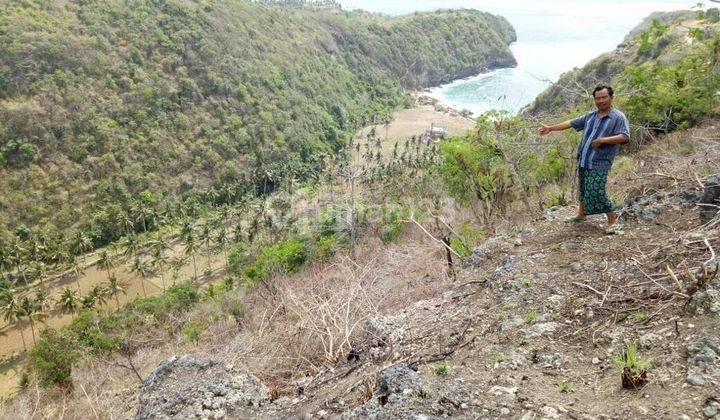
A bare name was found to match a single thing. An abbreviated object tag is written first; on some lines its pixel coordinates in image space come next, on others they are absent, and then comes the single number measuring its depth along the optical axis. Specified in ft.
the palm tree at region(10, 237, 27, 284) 128.77
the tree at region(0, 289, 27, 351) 101.14
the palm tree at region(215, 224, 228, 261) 138.00
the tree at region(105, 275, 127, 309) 112.86
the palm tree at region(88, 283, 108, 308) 110.93
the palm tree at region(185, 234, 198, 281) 133.69
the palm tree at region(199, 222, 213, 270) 139.85
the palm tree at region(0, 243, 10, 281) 129.18
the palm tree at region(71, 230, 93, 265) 141.38
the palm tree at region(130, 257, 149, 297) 123.85
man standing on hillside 16.21
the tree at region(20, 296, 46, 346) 102.68
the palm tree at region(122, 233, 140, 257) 136.11
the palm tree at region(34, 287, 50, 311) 106.32
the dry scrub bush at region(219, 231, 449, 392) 19.24
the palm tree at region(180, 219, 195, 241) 143.16
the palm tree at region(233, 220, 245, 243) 143.84
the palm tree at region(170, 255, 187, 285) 130.85
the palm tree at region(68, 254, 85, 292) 128.88
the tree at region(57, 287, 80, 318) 108.58
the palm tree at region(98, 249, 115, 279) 129.49
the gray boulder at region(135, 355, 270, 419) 14.58
